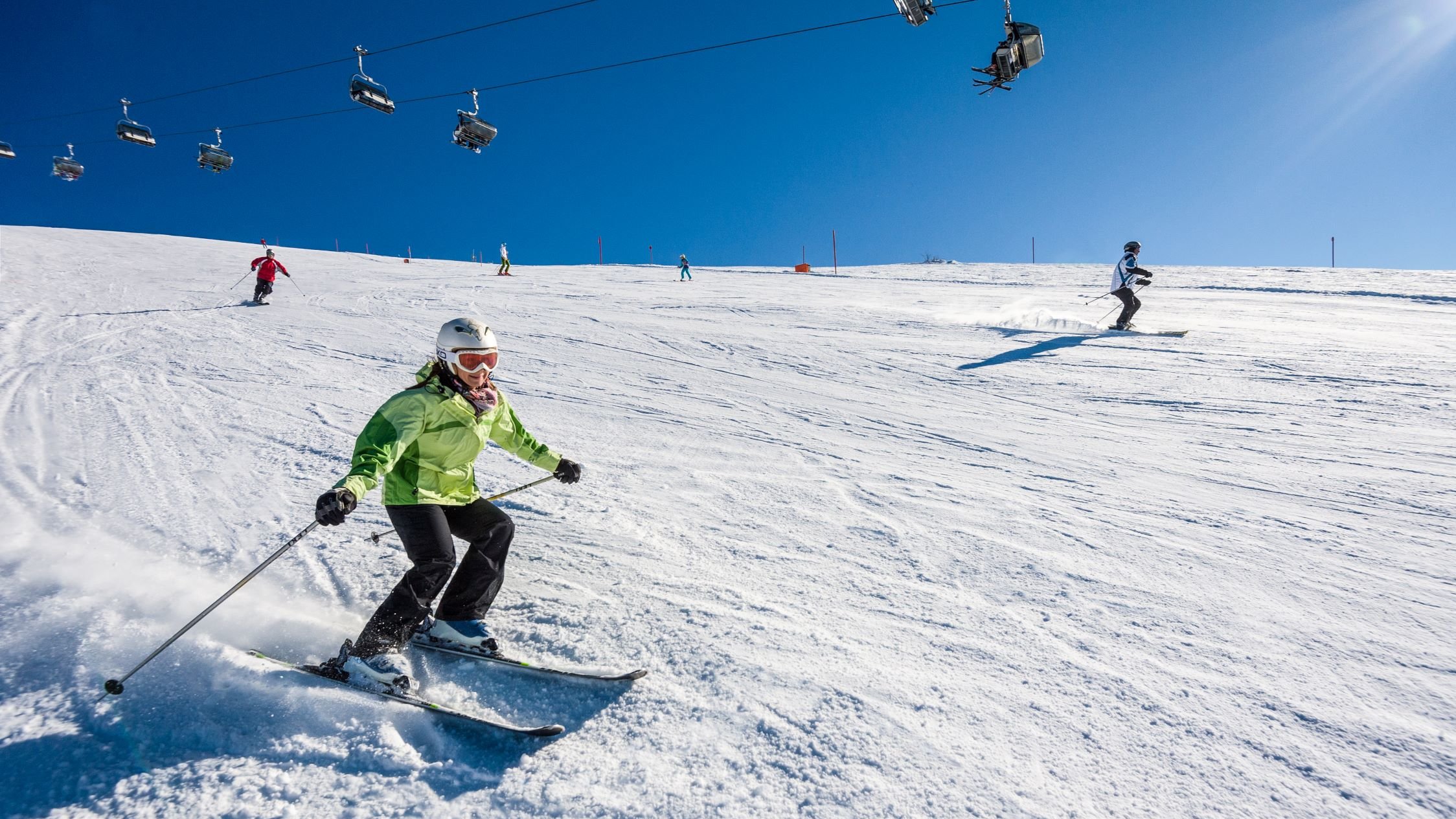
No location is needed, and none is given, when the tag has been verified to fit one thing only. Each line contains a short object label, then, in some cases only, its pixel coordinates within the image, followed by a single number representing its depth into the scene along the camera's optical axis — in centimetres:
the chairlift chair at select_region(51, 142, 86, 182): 2391
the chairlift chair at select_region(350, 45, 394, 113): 1383
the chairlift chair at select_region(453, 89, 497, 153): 1502
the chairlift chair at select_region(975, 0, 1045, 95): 795
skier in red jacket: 1440
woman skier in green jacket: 278
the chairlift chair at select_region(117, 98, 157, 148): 1883
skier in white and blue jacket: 1078
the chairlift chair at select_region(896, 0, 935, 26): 770
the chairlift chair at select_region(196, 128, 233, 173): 2027
